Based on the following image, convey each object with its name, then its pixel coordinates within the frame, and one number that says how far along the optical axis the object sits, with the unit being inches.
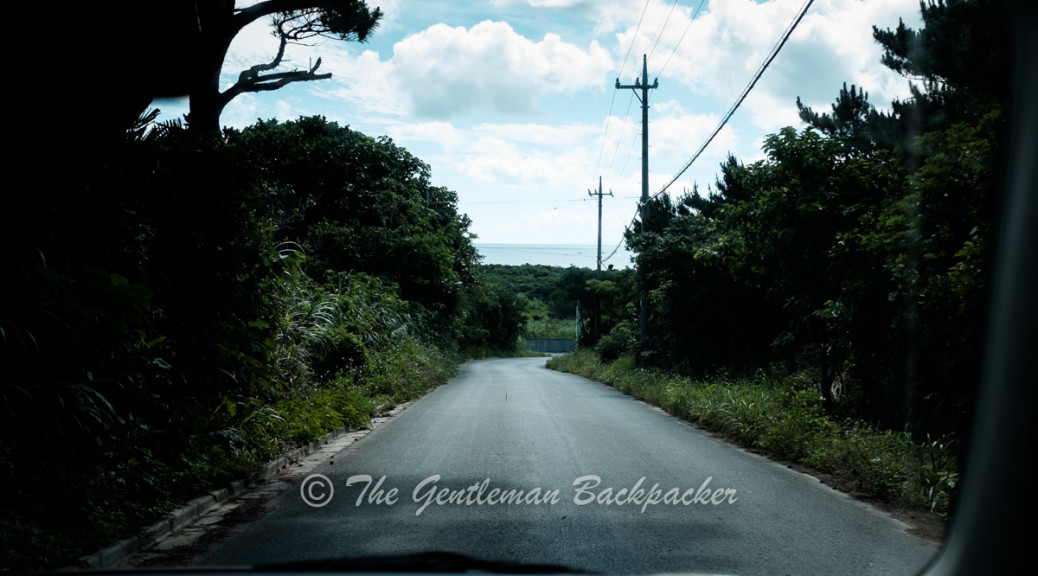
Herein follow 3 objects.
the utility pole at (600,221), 1728.6
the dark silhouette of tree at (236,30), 300.2
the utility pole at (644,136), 935.7
